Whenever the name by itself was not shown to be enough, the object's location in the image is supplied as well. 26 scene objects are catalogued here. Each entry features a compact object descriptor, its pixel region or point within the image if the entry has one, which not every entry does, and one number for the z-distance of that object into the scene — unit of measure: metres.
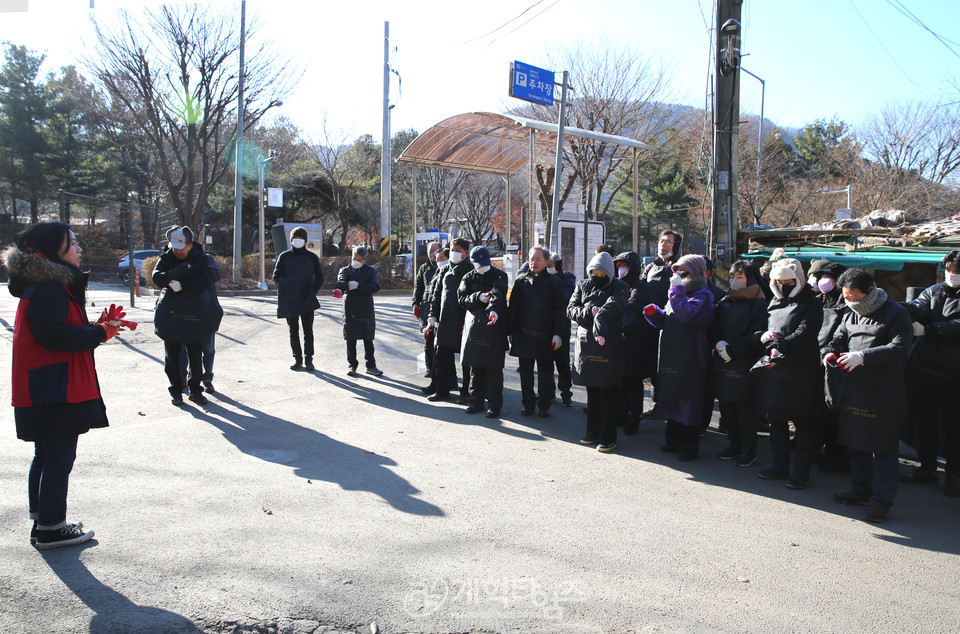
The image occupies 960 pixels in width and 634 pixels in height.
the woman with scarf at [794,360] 4.98
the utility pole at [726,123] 8.39
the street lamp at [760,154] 27.82
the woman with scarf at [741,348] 5.51
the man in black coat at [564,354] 7.56
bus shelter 13.42
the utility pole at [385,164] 21.20
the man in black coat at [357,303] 8.96
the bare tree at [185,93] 22.58
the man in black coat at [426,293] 8.66
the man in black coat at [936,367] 4.91
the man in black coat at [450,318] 7.69
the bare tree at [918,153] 30.44
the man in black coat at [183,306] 7.14
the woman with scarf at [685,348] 5.70
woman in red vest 3.64
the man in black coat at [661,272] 6.74
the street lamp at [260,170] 22.18
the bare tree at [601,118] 22.53
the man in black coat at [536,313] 7.00
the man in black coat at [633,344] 6.08
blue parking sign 11.18
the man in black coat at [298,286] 9.10
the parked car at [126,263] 27.53
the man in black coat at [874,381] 4.43
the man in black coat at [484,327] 7.04
